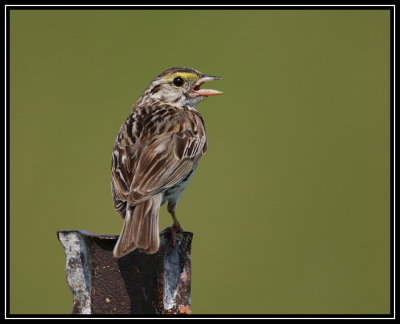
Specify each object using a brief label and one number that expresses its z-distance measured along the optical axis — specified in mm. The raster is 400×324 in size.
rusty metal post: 6754
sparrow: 8039
